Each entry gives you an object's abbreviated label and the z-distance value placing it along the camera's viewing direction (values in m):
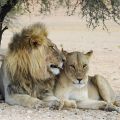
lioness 18.80
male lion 19.16
